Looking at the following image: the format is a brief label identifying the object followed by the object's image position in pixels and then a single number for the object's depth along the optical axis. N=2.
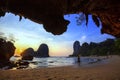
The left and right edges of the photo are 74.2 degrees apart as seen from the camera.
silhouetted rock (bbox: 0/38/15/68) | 18.14
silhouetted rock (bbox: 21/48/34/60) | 38.23
